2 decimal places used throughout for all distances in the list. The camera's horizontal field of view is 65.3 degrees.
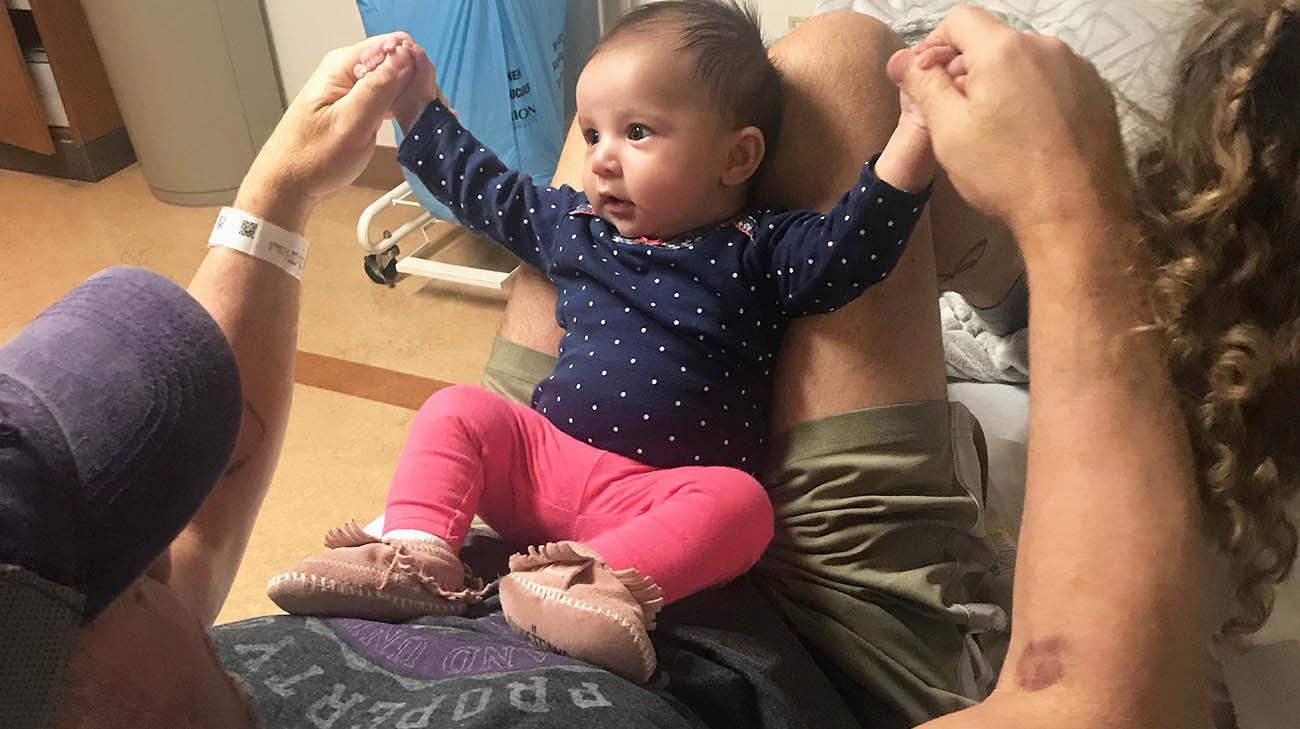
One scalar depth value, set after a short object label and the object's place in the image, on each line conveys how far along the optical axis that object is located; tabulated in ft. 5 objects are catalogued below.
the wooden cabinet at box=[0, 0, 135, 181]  8.69
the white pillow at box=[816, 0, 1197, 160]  4.01
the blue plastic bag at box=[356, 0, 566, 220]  6.24
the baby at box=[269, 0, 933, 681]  2.63
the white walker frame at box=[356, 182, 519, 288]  7.11
